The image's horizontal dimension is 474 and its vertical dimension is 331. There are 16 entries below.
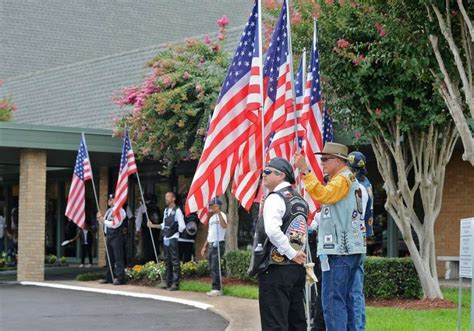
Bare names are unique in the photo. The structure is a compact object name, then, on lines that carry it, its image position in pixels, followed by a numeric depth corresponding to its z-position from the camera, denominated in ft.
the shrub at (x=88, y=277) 72.54
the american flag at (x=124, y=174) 63.98
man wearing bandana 28.58
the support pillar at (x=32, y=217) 72.13
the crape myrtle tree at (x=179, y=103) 66.59
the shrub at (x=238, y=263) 61.62
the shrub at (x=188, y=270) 66.80
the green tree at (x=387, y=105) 49.67
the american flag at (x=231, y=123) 33.19
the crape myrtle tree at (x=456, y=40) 34.19
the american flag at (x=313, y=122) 39.04
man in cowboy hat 30.63
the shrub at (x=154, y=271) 64.90
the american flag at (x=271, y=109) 34.94
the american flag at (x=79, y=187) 66.80
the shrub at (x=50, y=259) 101.45
